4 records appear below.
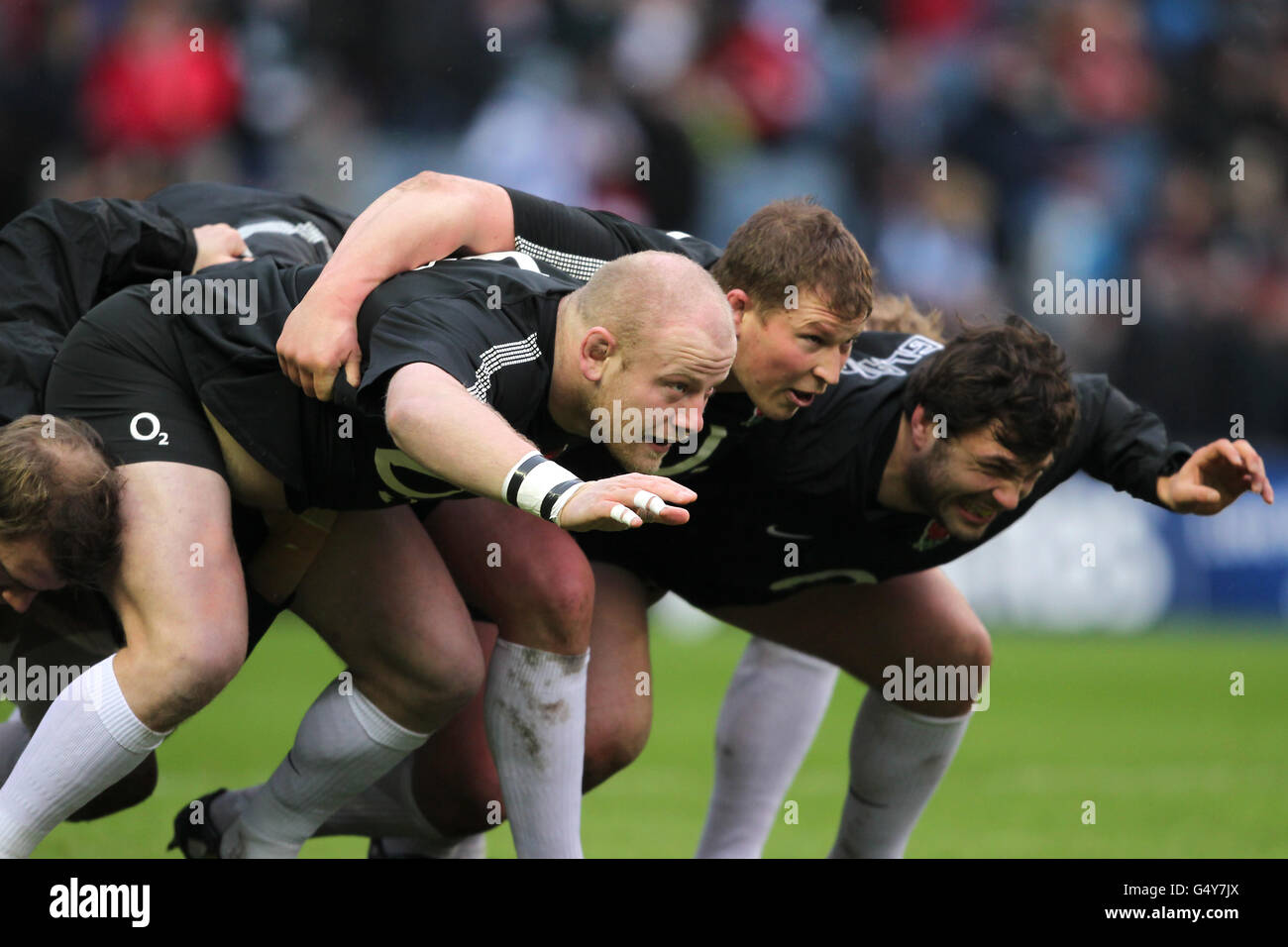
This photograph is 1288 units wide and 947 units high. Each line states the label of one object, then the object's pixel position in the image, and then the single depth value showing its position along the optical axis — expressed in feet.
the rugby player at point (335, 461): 23.29
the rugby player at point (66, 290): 29.86
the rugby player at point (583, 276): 28.30
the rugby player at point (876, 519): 30.55
